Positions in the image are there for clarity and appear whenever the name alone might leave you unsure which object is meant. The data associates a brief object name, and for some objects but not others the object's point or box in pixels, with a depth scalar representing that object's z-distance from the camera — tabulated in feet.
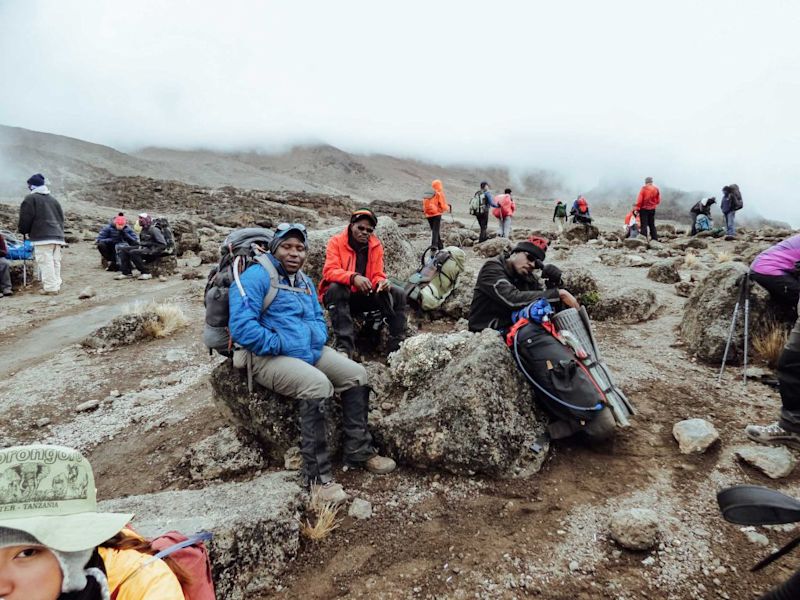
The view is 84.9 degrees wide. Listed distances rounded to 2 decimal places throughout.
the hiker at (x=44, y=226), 33.40
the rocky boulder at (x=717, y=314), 18.34
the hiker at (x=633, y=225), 60.84
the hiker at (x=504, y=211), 56.90
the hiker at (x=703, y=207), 65.67
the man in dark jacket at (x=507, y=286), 15.88
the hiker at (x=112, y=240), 45.62
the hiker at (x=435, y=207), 44.47
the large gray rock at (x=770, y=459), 11.46
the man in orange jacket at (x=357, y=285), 17.83
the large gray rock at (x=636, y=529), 9.54
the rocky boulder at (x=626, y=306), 24.89
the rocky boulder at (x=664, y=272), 31.86
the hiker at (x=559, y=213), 78.38
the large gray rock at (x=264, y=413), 13.15
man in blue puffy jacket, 11.80
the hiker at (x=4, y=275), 36.01
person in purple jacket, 16.66
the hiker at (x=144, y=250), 44.24
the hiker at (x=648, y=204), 52.24
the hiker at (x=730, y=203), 55.42
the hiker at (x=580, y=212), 66.08
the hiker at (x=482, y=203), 51.39
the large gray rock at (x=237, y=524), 9.14
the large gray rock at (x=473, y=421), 12.30
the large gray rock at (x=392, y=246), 27.09
